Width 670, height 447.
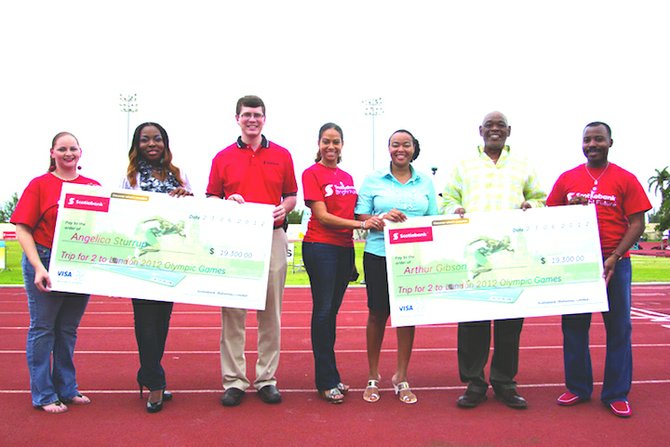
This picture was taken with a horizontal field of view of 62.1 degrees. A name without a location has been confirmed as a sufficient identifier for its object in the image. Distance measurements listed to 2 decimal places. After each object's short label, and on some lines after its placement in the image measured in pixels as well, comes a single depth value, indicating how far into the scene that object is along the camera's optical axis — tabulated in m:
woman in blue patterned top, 3.83
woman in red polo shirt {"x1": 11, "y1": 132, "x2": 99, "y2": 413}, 3.72
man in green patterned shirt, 3.95
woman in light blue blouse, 4.07
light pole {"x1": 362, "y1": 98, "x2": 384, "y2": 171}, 40.34
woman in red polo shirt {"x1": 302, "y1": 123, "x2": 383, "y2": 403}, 4.02
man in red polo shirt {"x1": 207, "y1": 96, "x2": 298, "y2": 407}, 4.05
